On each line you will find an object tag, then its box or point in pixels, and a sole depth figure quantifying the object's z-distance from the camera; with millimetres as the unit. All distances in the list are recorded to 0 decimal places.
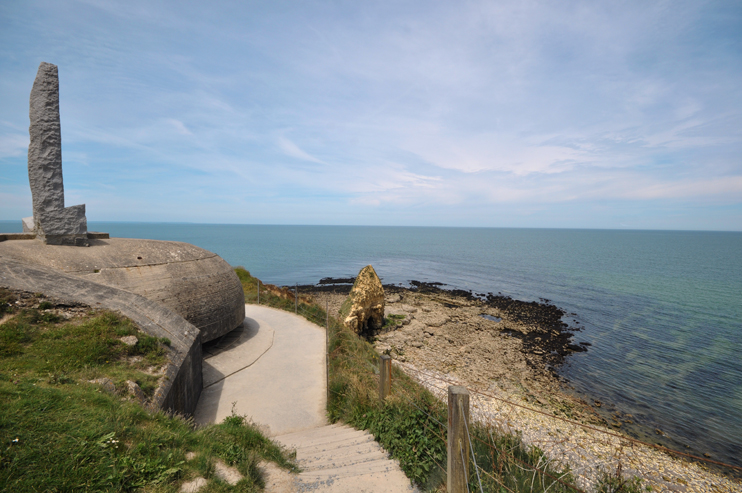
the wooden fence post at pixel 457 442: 4293
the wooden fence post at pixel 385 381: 6770
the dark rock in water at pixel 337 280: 43750
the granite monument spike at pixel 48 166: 9727
